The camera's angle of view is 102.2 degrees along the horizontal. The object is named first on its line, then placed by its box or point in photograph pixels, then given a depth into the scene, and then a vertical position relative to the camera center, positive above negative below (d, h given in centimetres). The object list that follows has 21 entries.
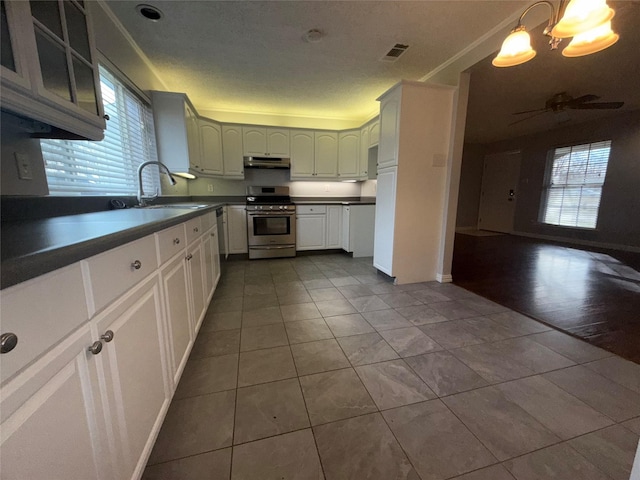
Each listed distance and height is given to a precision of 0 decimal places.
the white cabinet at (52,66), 83 +49
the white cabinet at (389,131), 270 +74
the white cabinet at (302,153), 436 +77
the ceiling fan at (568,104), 343 +134
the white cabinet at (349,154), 448 +79
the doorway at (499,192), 651 +24
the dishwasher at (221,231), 315 -43
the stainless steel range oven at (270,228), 400 -46
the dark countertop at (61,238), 45 -10
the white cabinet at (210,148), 381 +76
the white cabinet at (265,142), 417 +92
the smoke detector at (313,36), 229 +147
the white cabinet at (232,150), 408 +76
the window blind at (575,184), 497 +34
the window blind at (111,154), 150 +30
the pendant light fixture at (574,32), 125 +91
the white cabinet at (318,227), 422 -46
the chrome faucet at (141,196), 209 +1
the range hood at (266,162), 420 +59
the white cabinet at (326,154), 446 +77
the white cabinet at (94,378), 44 -43
